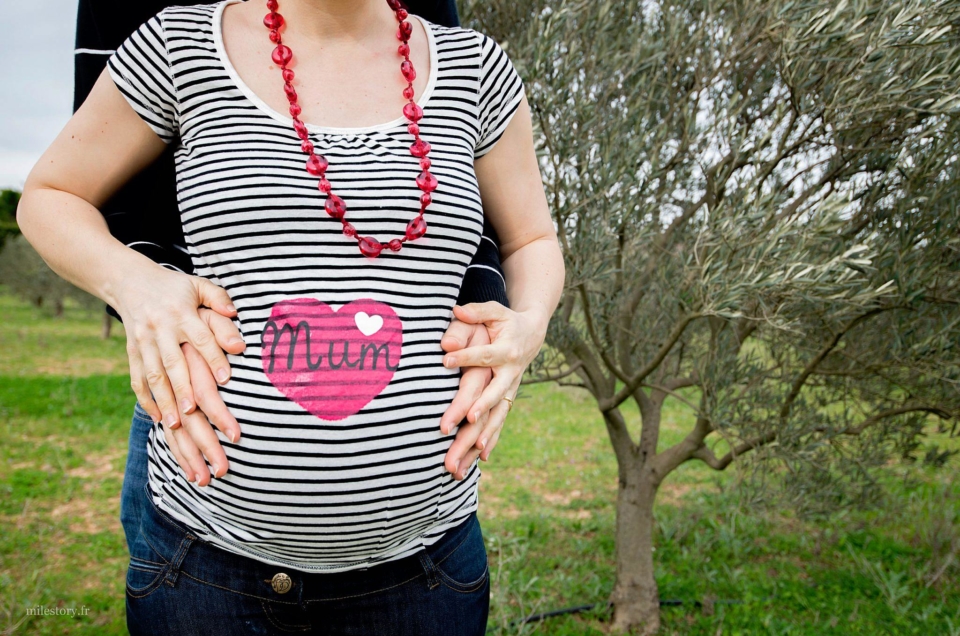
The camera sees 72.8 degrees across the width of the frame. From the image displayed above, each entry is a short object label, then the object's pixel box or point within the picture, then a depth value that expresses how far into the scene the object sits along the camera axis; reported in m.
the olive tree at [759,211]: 2.65
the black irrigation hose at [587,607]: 4.43
